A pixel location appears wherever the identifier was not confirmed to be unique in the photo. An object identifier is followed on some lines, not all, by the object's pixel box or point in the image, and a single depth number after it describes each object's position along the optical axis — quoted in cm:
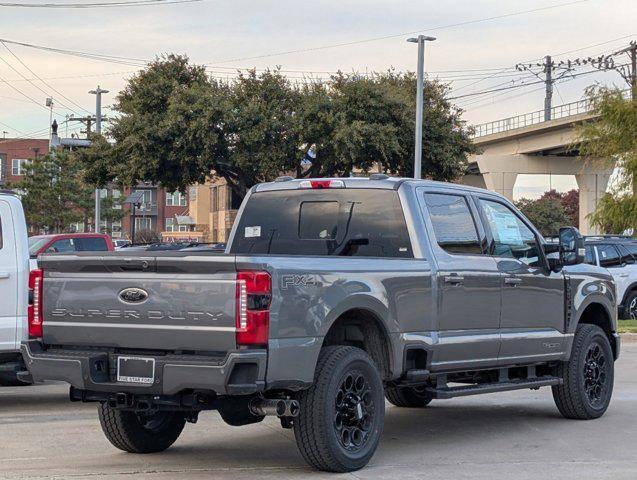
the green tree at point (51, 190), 6894
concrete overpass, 7256
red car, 2133
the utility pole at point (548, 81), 8944
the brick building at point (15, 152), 12312
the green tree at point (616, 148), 3112
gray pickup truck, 732
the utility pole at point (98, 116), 5538
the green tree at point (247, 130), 4516
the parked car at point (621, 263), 2523
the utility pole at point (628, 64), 7012
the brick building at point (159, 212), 12506
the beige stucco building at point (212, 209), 9344
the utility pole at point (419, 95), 4059
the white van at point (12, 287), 1113
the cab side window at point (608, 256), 2547
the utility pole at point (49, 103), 8125
